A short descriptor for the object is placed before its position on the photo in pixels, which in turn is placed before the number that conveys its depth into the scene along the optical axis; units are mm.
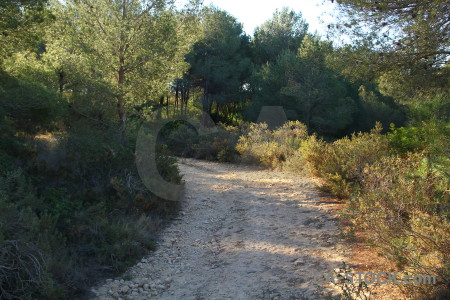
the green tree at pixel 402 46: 6738
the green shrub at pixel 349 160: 7023
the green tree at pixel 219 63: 27516
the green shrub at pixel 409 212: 3712
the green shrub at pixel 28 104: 6980
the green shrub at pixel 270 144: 11586
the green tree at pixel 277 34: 31359
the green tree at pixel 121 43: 9289
